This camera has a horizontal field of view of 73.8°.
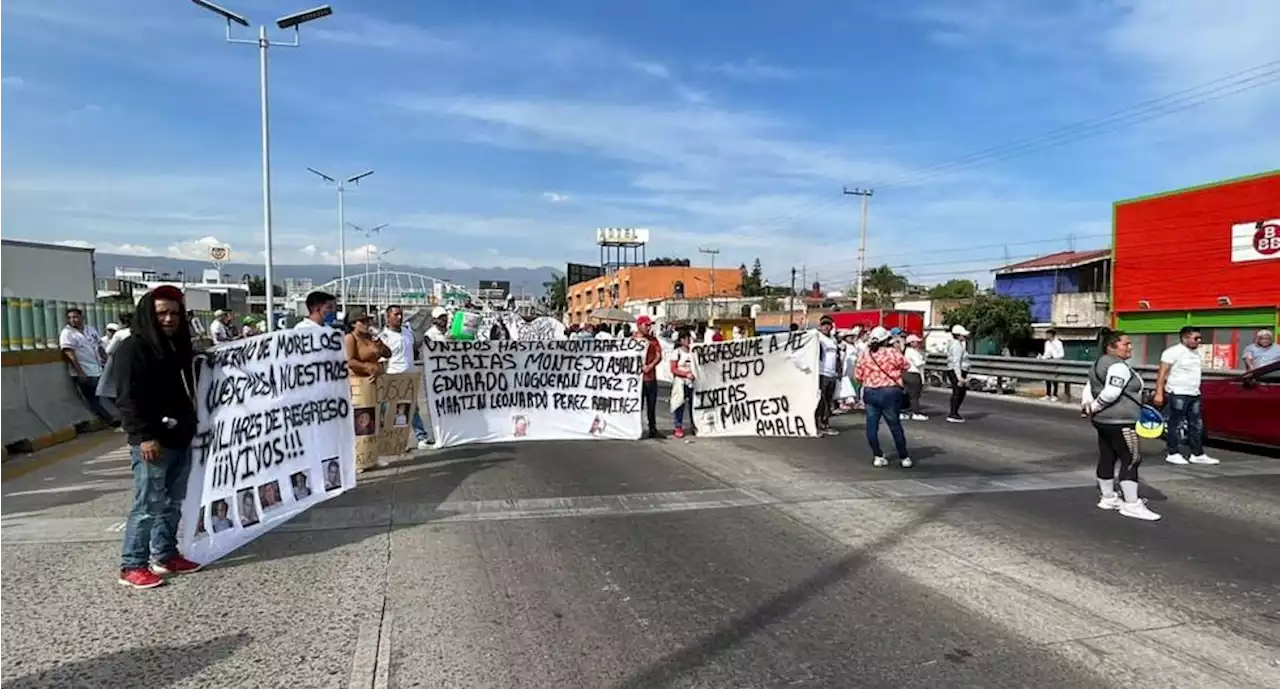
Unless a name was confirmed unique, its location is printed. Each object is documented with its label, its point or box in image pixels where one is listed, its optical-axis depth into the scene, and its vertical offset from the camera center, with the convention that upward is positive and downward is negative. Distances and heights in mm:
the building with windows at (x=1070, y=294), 41625 +932
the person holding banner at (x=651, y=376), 11906 -864
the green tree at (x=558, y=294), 144125 +3647
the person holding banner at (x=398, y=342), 10445 -330
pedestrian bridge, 79562 +3529
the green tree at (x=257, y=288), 137625 +4883
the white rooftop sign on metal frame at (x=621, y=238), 116250 +10453
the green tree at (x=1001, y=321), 44781 -469
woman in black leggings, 7004 -920
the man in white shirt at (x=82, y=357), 12898 -607
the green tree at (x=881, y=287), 80112 +3038
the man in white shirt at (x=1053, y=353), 19750 -958
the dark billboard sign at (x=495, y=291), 120062 +3867
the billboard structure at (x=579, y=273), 121812 +5995
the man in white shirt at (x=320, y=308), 8227 +80
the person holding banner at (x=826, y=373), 12945 -916
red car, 10203 -1194
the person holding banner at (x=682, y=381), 12266 -974
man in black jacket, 5117 -677
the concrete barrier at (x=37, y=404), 11070 -1233
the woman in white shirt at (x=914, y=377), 14664 -1124
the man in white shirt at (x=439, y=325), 13359 -175
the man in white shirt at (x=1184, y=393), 10000 -972
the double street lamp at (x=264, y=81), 25219 +7755
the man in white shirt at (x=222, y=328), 17094 -245
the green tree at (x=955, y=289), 84938 +2553
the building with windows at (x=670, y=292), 79375 +2577
